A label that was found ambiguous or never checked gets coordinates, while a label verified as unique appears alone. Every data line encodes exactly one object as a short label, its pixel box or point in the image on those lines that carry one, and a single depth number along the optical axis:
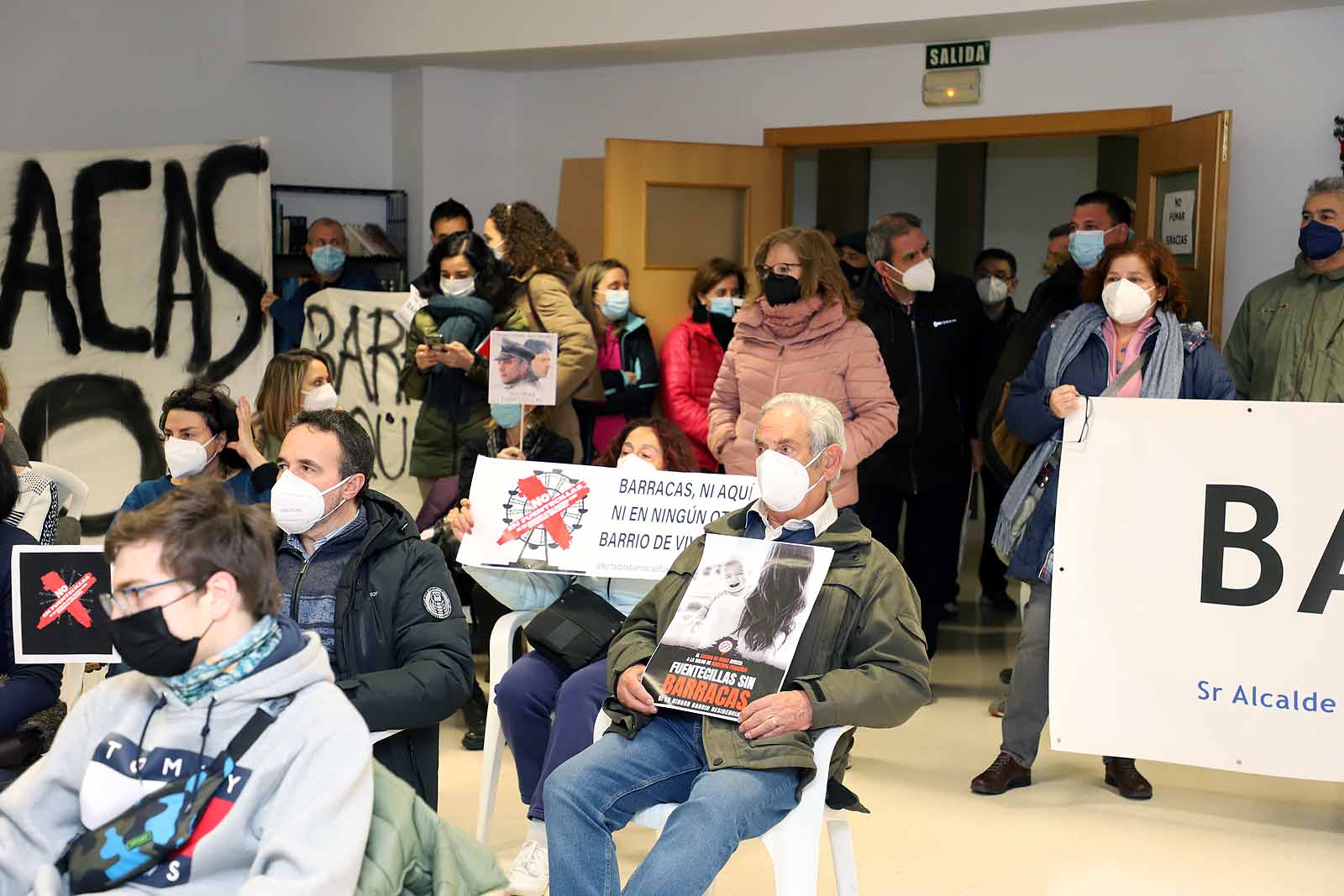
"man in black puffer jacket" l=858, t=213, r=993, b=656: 5.30
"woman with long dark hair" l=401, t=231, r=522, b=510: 5.44
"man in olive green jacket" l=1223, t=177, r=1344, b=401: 4.41
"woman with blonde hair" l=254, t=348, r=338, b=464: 4.39
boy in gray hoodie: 1.99
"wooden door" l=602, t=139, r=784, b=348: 6.51
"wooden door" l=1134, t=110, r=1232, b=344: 5.42
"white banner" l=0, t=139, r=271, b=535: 6.79
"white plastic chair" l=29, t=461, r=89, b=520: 4.30
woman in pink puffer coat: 4.59
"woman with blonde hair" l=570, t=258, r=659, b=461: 5.98
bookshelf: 7.66
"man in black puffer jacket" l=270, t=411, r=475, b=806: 2.92
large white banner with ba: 3.78
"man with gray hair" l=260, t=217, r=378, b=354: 7.04
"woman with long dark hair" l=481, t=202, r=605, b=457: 5.50
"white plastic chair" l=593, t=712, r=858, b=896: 2.86
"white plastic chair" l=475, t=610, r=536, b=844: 3.72
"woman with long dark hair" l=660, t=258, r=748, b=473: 5.88
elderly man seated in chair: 2.76
